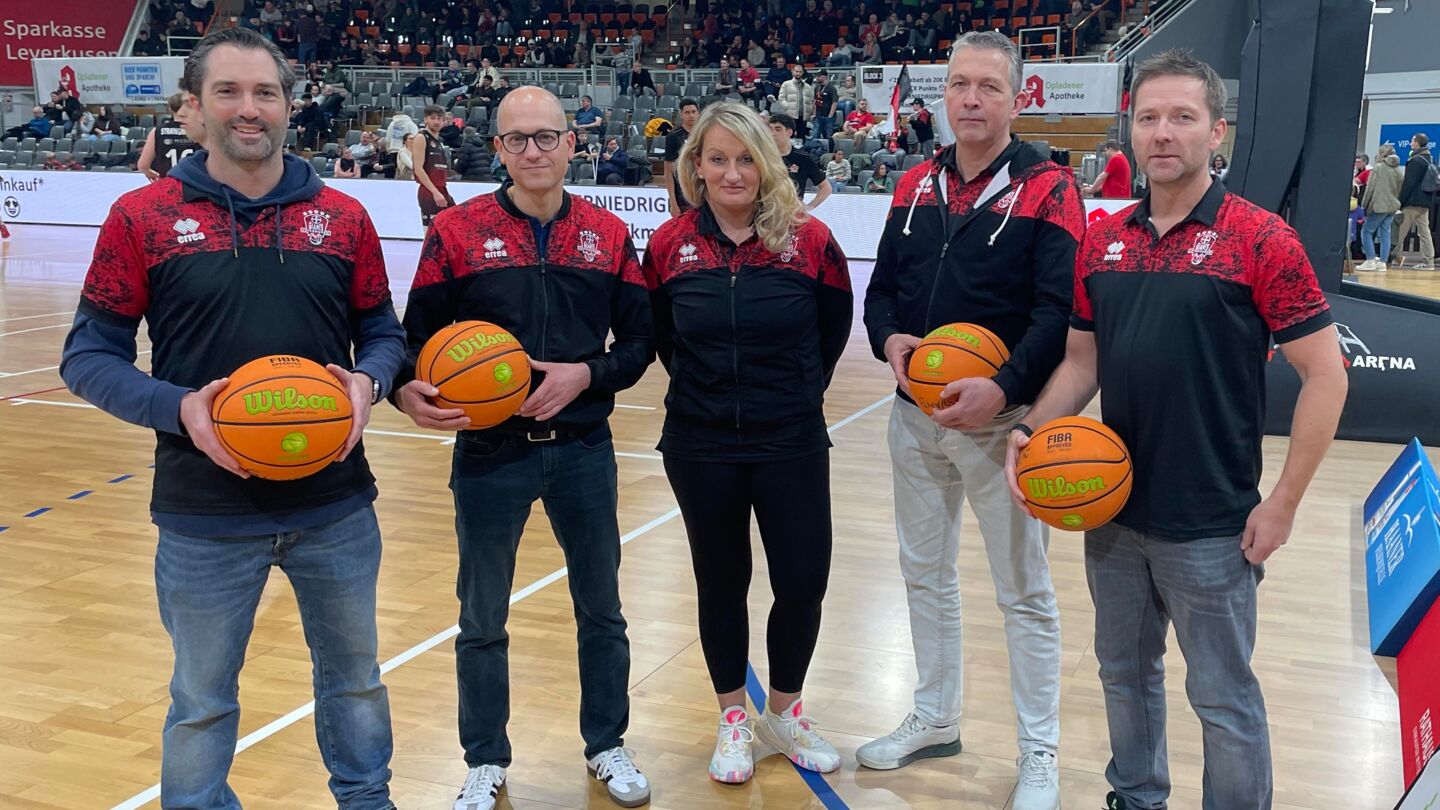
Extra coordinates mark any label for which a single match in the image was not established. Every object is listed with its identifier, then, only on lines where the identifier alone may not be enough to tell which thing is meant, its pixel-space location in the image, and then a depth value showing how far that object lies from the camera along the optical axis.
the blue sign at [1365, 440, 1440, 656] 3.90
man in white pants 2.88
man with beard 2.34
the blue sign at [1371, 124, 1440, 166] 18.80
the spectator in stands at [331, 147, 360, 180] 17.59
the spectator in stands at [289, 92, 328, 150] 21.19
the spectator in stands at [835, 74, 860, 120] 18.91
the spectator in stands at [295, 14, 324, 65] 25.02
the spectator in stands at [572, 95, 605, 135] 18.88
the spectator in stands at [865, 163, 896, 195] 15.27
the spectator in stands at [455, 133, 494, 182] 15.60
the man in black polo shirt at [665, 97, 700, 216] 9.22
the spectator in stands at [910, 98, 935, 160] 16.50
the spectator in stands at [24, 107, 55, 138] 22.55
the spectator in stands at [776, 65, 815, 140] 18.70
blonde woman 2.98
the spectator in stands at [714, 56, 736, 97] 20.92
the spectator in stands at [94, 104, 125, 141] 21.62
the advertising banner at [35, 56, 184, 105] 23.62
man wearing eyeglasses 2.84
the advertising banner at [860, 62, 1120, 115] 17.69
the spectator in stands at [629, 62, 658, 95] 20.91
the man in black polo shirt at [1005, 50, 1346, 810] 2.37
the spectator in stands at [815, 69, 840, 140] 18.38
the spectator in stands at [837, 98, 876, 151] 17.40
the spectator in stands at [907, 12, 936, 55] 20.83
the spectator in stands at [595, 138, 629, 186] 16.09
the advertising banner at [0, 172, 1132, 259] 14.60
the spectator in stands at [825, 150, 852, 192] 15.98
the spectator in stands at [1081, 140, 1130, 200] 12.69
